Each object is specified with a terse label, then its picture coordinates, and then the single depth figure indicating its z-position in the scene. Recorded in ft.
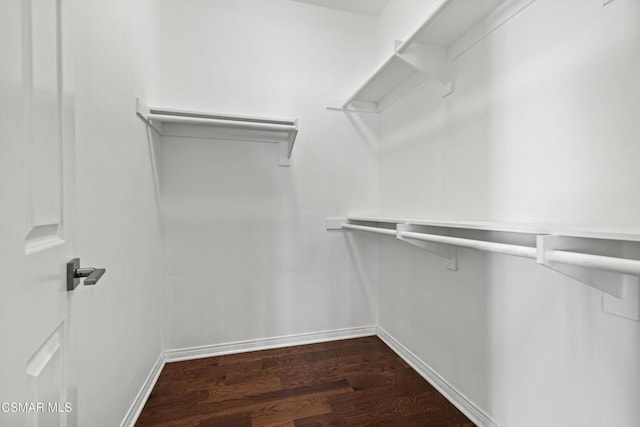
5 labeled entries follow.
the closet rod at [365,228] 5.02
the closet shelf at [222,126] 5.18
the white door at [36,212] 1.44
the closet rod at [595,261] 1.87
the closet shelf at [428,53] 3.78
